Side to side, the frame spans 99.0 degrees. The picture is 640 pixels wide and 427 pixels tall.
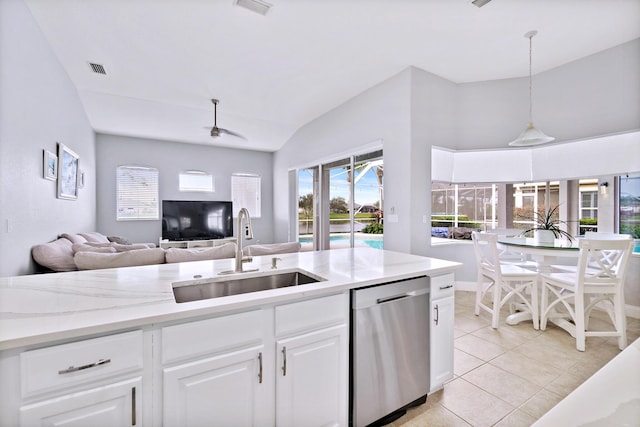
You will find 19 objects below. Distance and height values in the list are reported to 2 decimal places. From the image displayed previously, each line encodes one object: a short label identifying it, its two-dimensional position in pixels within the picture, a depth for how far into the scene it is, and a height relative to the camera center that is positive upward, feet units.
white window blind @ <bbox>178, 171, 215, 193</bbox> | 21.43 +2.57
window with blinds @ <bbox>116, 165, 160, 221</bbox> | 19.24 +1.47
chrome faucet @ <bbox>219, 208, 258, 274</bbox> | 5.36 -0.62
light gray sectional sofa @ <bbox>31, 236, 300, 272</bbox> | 7.70 -1.24
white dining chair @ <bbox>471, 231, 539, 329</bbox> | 9.20 -2.22
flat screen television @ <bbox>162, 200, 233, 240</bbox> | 19.71 -0.47
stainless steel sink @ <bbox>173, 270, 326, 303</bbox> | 4.83 -1.38
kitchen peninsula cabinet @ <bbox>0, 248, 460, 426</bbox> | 2.84 -1.67
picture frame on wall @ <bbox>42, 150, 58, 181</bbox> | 9.10 +1.68
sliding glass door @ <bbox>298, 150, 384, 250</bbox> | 13.98 +0.59
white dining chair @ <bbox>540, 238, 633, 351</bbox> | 7.48 -2.16
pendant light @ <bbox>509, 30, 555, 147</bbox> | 9.93 +2.78
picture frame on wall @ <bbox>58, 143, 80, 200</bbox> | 10.50 +1.74
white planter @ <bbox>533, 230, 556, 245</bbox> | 9.80 -0.90
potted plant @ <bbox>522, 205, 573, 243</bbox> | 9.87 -0.76
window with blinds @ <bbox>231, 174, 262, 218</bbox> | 23.21 +1.77
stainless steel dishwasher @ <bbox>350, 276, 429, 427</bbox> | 4.75 -2.52
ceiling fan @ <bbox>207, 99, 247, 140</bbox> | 12.83 +3.88
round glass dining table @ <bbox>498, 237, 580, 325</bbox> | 8.55 -1.21
